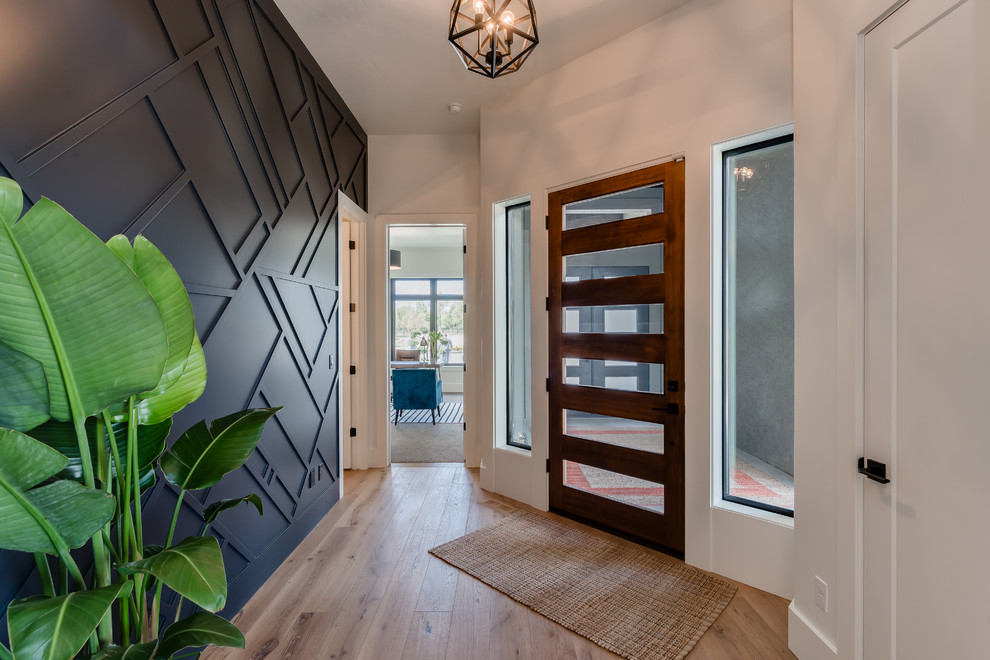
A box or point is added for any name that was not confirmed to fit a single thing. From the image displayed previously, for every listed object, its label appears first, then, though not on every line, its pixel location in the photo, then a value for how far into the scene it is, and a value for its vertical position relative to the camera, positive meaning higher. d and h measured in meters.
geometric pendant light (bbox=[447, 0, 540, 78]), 1.74 +1.13
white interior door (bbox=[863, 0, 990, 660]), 1.10 -0.02
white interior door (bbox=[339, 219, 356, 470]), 4.07 -0.07
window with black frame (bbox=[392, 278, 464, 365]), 9.02 +0.29
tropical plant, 0.75 -0.16
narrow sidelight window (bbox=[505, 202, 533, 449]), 3.43 -0.01
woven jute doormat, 1.90 -1.26
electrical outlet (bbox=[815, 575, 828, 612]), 1.63 -0.96
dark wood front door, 2.55 -0.17
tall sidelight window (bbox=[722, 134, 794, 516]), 2.19 +0.00
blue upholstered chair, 6.02 -0.81
